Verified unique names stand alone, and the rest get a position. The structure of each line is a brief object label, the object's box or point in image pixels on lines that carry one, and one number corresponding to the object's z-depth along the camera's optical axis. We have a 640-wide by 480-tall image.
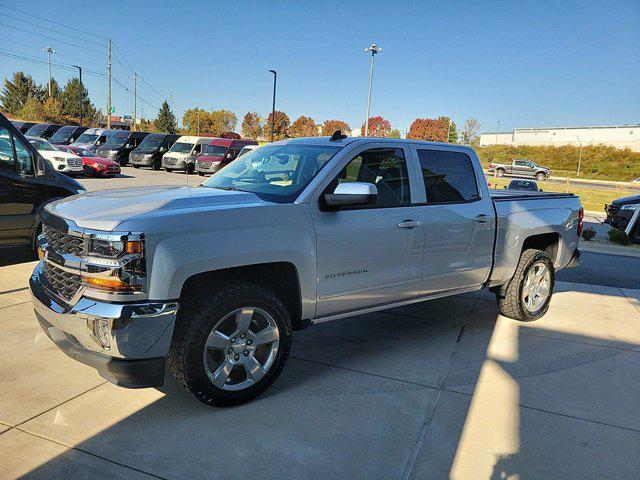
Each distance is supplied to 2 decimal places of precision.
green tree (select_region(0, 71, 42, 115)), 80.00
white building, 79.06
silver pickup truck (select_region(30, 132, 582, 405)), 3.02
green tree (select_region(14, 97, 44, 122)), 58.22
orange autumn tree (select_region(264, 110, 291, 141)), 100.75
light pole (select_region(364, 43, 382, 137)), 43.73
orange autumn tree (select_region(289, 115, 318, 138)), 102.24
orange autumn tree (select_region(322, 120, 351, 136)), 98.49
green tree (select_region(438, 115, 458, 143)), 91.88
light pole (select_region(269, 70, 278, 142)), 49.41
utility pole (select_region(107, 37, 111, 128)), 58.25
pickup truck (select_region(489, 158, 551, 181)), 47.70
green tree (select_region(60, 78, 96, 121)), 78.81
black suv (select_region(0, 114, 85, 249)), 6.18
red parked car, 21.62
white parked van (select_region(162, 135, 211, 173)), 27.17
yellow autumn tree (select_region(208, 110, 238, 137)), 106.00
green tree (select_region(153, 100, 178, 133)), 89.31
